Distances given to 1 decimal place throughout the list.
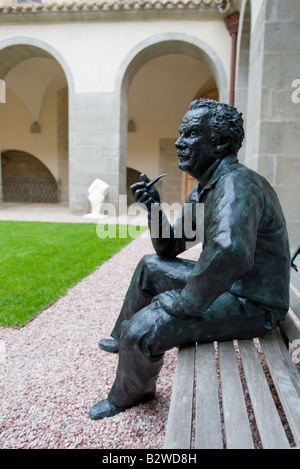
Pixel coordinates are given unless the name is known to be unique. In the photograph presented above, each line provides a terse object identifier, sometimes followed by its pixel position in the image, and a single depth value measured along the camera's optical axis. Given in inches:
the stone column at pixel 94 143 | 367.2
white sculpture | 365.7
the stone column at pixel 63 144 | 568.4
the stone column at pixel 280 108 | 163.6
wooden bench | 39.4
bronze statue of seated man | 49.5
